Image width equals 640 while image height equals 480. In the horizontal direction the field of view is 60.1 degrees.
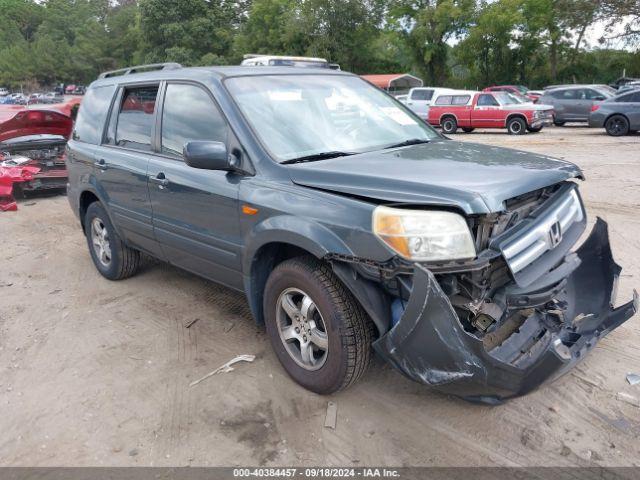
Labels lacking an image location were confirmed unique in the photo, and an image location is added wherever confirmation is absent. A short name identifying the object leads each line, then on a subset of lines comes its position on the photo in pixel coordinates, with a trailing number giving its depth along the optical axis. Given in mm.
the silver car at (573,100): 20203
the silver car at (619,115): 16267
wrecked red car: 9227
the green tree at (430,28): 40281
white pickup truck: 22359
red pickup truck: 18859
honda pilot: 2615
